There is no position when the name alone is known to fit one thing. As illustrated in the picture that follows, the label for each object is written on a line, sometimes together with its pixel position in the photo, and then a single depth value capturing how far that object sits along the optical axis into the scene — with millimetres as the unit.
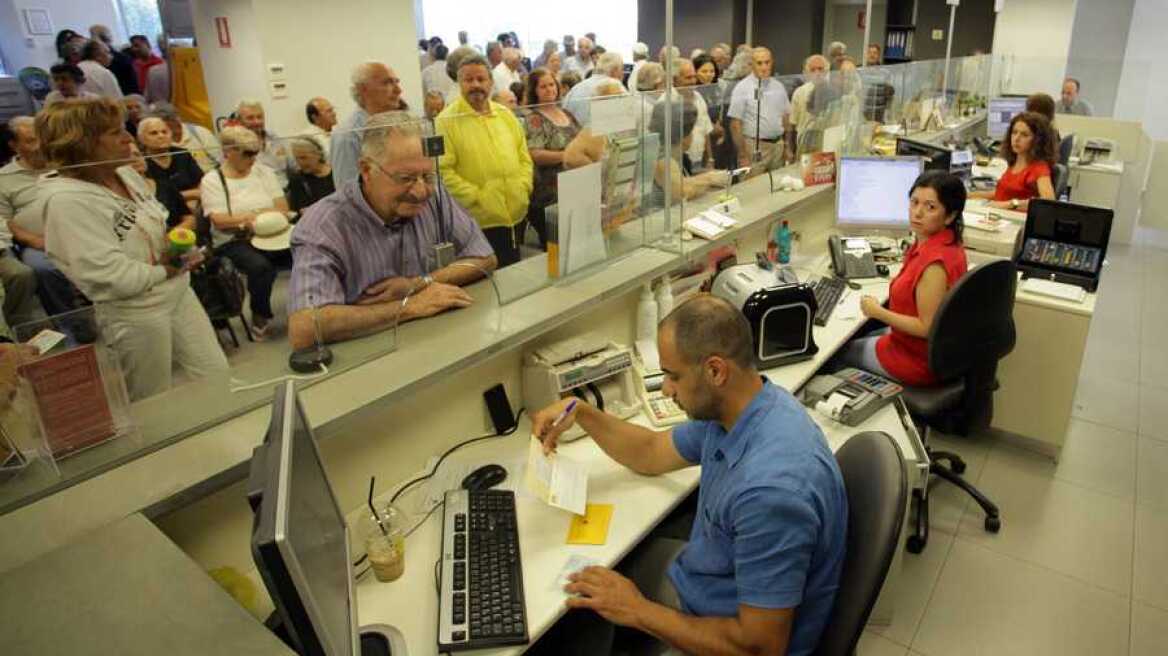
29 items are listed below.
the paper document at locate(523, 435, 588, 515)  1565
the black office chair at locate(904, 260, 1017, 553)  2303
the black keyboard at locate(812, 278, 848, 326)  2686
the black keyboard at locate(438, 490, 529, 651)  1264
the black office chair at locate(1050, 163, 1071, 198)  4073
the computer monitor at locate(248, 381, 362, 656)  792
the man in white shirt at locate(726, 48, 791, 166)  3375
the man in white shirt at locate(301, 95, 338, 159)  4703
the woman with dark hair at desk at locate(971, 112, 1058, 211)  3875
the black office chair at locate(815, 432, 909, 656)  1232
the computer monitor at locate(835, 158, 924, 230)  3318
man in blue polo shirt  1229
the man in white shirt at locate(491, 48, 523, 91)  6934
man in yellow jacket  2477
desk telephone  3105
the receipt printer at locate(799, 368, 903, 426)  2104
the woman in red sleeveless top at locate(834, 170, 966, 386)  2451
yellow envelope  1534
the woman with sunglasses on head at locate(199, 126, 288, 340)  1628
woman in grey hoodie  1767
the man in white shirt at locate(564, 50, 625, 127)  2193
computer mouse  1697
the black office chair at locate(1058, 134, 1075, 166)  5000
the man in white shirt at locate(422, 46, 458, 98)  6730
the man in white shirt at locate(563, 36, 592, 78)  8332
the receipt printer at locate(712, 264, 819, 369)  2213
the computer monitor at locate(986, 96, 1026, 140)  6520
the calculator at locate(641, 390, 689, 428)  1947
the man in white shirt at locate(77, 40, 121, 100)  6145
